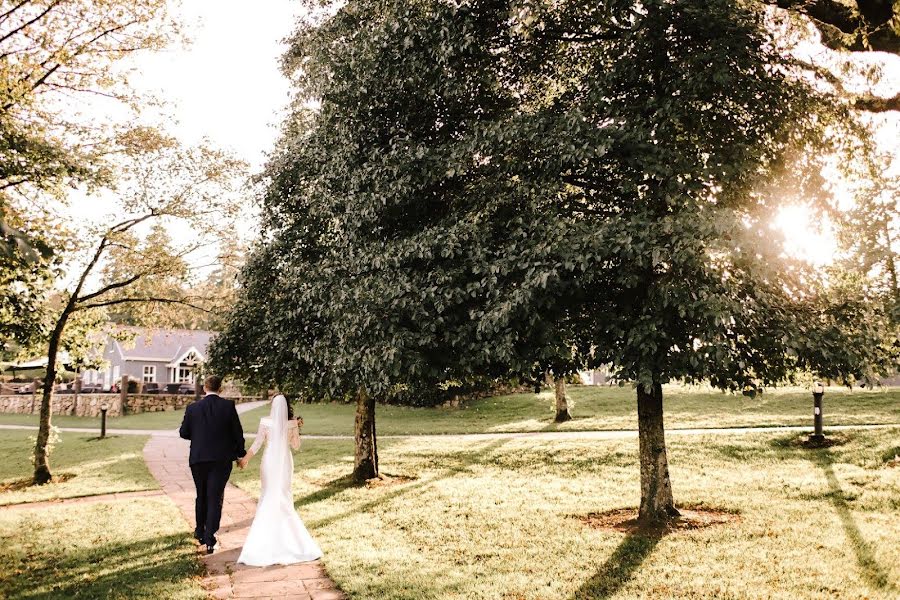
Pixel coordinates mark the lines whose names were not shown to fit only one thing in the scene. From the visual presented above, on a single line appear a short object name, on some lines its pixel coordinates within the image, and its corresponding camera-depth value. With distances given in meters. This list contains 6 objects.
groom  8.05
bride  7.70
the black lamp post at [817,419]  15.51
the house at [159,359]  56.91
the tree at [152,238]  15.43
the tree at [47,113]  9.88
